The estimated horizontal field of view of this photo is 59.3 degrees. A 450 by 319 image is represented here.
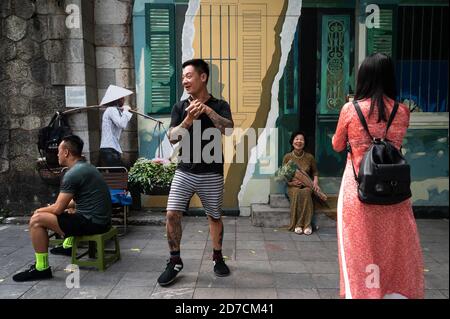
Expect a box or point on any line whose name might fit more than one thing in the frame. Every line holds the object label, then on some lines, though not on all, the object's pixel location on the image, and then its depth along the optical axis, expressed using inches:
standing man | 147.7
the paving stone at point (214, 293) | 140.3
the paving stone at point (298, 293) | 141.6
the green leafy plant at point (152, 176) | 227.3
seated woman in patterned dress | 224.8
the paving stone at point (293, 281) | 150.4
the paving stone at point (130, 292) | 140.2
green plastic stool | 161.8
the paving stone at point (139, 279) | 150.6
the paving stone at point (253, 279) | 149.6
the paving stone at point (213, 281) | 149.2
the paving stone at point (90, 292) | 140.6
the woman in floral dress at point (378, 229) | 101.0
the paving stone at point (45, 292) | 141.3
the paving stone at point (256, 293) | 139.8
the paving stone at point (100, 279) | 151.1
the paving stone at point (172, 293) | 139.1
